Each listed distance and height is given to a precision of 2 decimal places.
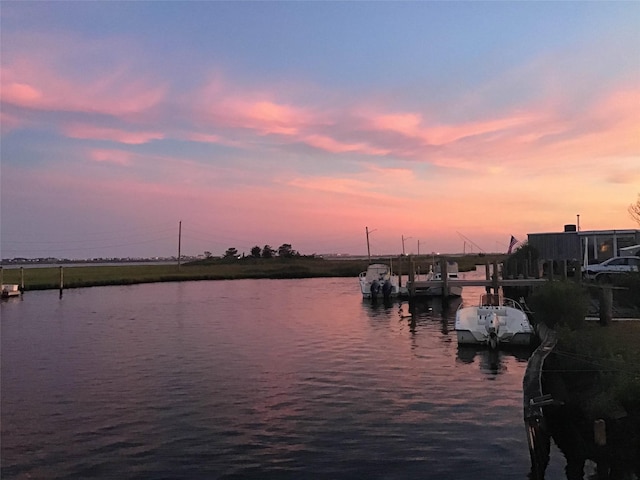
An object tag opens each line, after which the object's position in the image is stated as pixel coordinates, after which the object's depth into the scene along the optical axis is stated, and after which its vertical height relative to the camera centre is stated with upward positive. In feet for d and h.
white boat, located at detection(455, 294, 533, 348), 89.71 -9.29
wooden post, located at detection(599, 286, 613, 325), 77.46 -5.48
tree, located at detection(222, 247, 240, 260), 578.33 +16.15
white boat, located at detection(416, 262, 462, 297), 171.94 -6.45
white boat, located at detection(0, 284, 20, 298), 187.73 -6.96
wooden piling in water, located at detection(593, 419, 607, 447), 33.60 -9.46
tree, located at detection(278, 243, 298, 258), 559.38 +17.84
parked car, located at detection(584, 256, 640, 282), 123.44 -0.14
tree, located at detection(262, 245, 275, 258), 544.82 +15.57
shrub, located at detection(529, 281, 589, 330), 76.79 -4.89
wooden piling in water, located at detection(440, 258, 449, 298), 162.40 -2.80
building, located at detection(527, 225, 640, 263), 158.61 +6.60
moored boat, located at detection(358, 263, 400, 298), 170.40 -5.22
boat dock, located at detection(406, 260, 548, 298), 146.09 -4.04
